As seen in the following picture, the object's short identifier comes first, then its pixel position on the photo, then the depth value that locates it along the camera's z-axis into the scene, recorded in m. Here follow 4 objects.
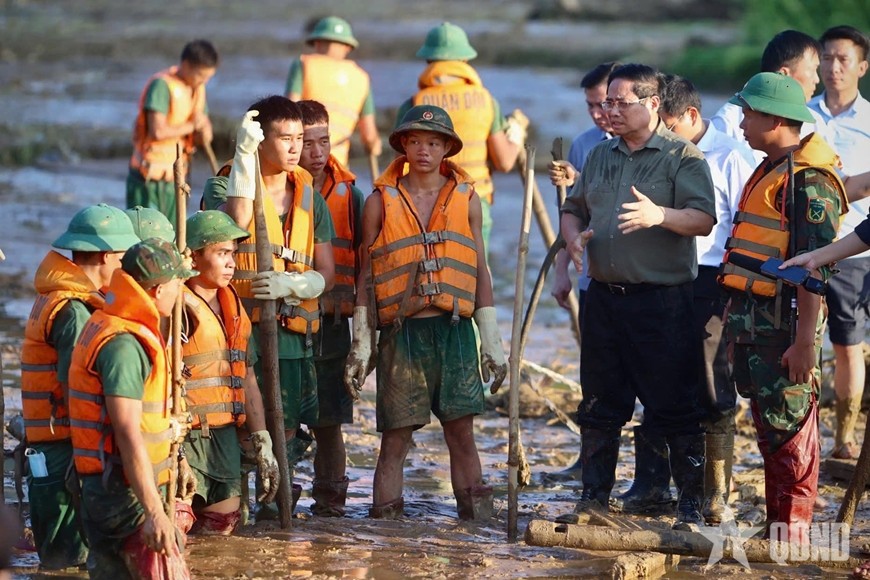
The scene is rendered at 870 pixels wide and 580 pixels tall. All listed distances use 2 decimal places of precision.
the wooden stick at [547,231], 18.95
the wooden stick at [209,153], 21.22
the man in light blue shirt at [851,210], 16.36
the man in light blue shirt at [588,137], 16.37
